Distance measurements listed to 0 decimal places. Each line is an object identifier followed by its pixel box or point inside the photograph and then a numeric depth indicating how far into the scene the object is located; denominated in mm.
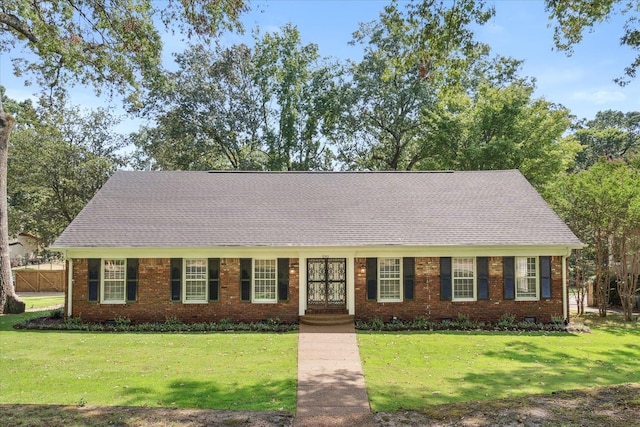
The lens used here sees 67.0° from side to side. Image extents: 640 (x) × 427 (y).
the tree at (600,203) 17453
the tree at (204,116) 32656
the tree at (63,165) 30656
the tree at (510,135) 26141
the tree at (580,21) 9719
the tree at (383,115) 32625
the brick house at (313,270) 16328
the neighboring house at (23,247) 48344
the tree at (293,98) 33500
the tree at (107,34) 9570
